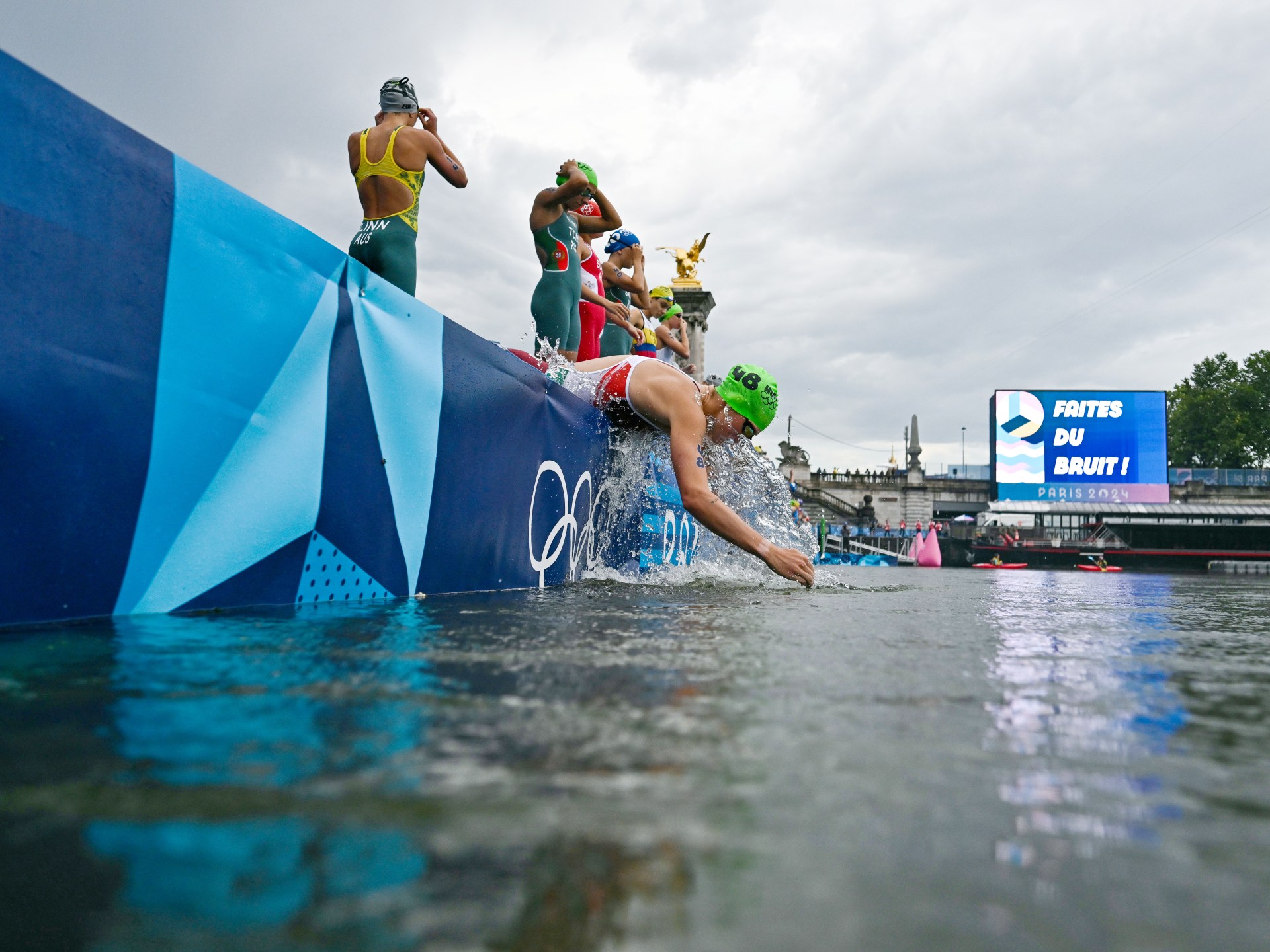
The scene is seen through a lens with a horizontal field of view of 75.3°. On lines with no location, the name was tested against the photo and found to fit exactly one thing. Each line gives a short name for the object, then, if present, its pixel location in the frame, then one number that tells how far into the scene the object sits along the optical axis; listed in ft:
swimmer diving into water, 11.72
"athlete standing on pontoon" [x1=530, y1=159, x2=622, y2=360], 15.58
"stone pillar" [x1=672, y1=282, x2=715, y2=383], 69.21
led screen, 94.68
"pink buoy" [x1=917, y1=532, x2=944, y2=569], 84.02
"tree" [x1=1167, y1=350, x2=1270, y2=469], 157.79
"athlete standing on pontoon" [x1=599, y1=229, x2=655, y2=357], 22.99
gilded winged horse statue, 70.13
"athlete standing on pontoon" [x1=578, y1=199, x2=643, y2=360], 20.12
